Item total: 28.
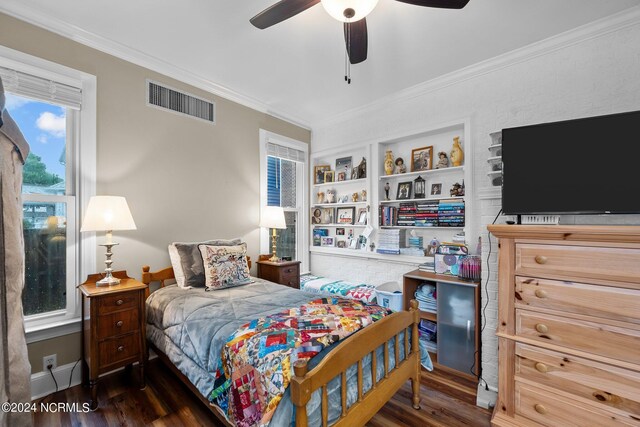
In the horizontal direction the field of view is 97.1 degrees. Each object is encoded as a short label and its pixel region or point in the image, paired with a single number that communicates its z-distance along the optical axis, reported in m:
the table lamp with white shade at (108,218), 2.05
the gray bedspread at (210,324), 1.38
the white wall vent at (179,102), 2.71
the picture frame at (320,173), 4.24
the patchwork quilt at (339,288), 3.20
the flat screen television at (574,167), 1.53
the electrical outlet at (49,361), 2.08
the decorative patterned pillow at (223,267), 2.54
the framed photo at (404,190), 3.40
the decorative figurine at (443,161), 3.08
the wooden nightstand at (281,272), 3.23
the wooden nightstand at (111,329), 1.91
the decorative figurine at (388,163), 3.49
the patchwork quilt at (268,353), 1.29
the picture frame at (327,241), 4.13
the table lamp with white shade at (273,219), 3.38
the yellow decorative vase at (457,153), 2.93
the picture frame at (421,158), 3.23
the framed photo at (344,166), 4.02
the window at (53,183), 2.12
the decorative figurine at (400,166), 3.42
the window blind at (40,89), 2.00
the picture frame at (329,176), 4.13
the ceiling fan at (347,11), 1.44
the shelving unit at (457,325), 2.32
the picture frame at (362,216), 3.70
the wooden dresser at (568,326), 1.39
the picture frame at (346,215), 3.95
